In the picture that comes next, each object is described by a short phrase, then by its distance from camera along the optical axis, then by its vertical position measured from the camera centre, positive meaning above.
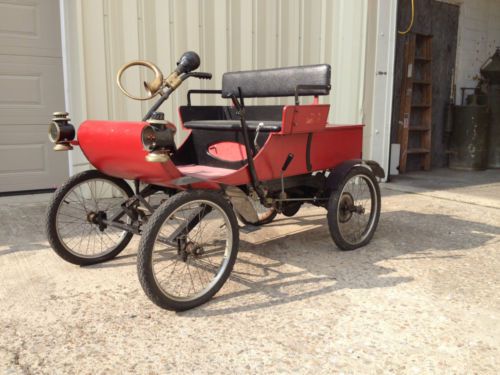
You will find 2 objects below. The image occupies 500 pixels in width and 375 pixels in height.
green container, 8.01 -0.47
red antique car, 2.54 -0.42
